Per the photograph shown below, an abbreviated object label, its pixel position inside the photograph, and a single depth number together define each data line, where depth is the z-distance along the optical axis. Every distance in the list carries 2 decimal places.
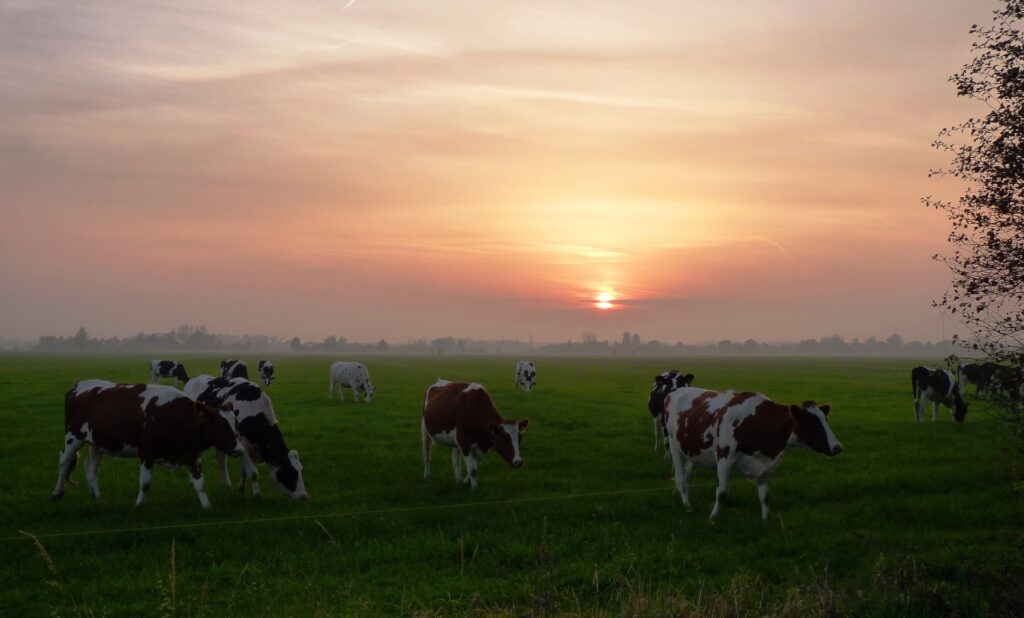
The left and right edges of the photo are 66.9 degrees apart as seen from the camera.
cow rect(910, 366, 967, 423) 27.28
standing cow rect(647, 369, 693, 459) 21.70
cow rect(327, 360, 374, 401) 40.88
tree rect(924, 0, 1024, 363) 12.41
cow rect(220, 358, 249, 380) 32.66
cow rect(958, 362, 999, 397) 34.74
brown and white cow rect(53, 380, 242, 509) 14.90
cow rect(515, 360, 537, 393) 49.52
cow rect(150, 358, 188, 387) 56.41
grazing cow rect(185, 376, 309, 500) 15.60
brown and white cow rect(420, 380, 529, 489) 16.14
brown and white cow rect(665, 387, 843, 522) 13.53
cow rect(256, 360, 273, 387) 51.50
